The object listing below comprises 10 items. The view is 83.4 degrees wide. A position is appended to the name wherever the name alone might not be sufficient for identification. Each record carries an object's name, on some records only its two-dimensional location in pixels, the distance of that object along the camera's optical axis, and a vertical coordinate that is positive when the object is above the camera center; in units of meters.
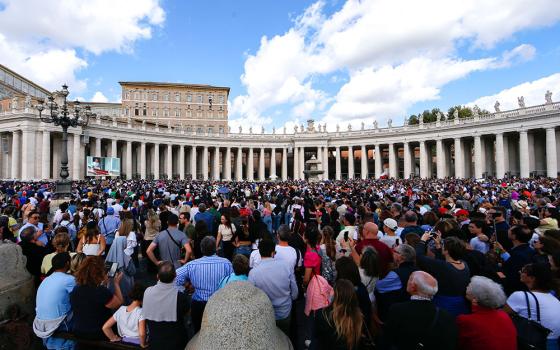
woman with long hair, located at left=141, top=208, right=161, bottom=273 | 8.14 -1.04
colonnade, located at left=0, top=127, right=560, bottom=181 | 42.72 +5.28
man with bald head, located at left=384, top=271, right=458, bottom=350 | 3.06 -1.40
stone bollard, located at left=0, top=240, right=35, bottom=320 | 4.05 -1.21
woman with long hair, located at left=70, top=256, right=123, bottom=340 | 4.03 -1.44
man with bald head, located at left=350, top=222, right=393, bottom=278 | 4.95 -1.09
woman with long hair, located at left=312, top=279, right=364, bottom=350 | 3.18 -1.42
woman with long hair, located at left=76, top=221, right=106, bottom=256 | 6.33 -1.11
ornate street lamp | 20.88 +2.58
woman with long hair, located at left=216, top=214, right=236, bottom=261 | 7.79 -1.21
